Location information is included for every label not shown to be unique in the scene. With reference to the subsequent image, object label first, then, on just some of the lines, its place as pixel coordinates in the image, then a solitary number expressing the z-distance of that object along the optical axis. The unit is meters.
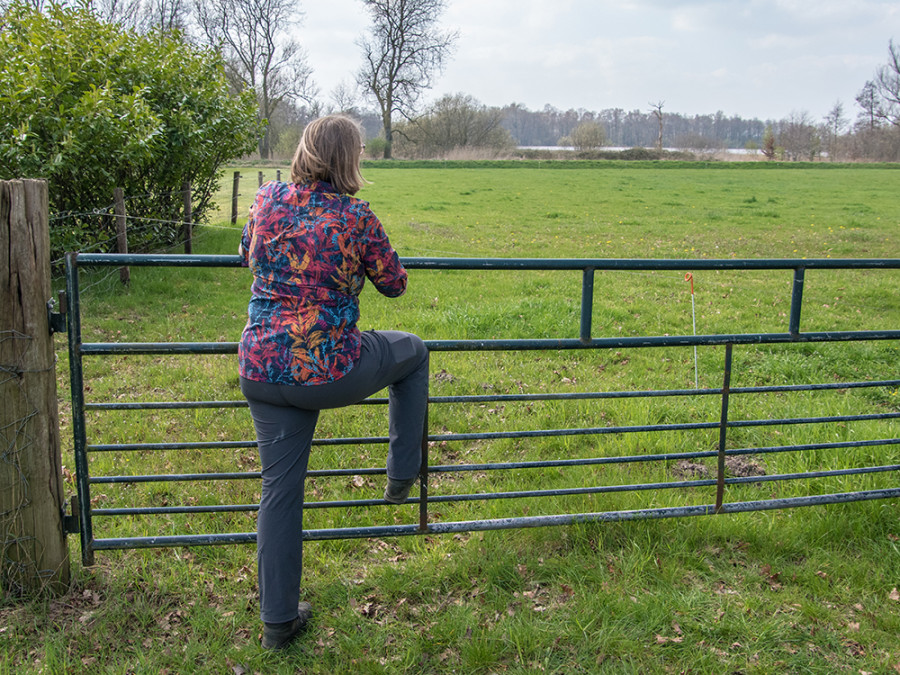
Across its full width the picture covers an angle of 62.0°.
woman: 2.44
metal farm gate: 2.91
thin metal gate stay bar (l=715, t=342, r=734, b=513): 3.43
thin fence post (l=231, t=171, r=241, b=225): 16.71
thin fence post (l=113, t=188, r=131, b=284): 9.62
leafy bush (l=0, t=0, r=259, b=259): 8.90
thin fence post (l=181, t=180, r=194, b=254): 12.26
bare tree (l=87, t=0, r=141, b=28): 44.47
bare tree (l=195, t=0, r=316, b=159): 51.51
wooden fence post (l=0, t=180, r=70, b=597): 2.69
